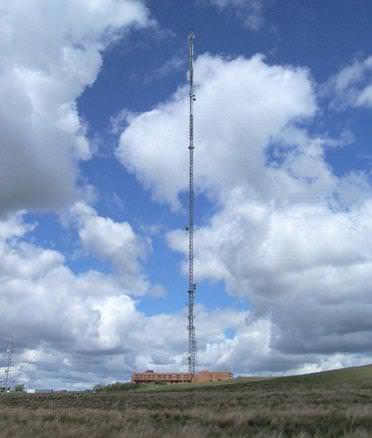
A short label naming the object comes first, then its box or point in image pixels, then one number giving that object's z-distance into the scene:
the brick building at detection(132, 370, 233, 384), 164.00
